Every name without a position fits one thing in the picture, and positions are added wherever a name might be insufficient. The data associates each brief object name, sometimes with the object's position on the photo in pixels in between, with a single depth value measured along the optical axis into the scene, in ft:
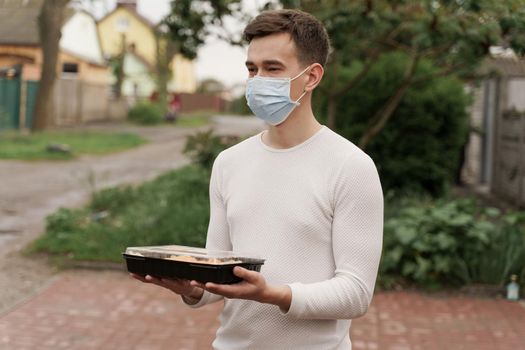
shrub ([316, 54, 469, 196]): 37.60
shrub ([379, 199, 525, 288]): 25.21
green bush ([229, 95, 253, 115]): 205.51
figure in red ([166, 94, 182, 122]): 131.85
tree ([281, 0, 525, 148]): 25.55
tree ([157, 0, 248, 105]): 32.68
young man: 7.58
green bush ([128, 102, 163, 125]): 125.49
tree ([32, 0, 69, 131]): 87.30
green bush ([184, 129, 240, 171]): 33.96
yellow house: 210.59
